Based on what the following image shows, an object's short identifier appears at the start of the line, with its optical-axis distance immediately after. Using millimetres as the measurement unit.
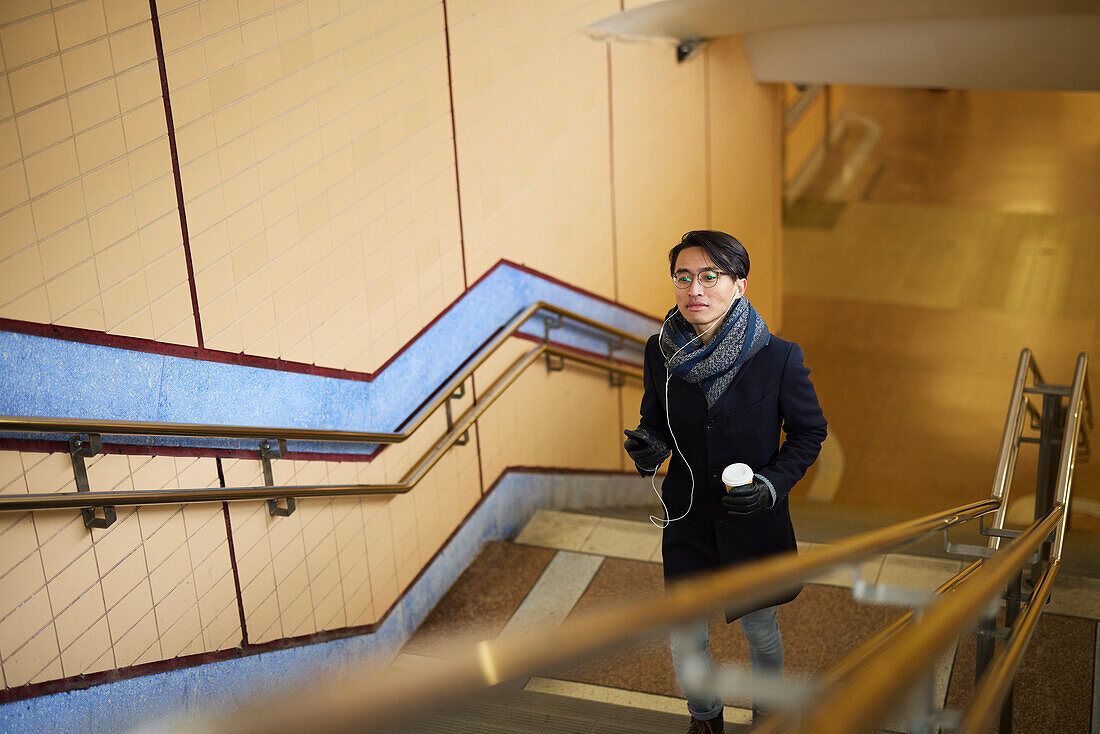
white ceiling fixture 6004
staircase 3193
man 2615
